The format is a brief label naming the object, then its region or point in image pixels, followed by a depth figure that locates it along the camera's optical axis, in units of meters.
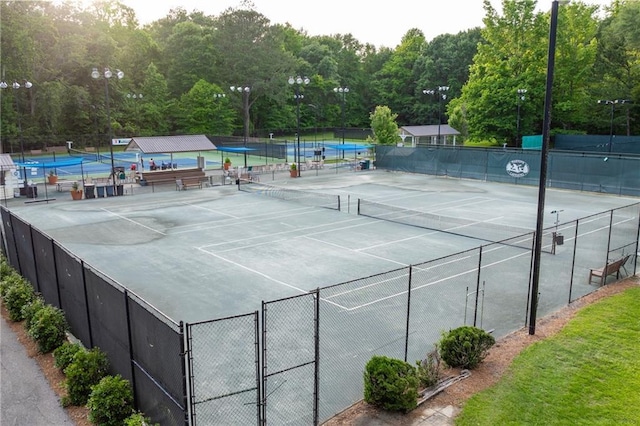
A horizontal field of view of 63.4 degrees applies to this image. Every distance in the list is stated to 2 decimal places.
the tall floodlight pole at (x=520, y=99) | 57.11
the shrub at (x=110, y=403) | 9.27
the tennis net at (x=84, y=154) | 61.87
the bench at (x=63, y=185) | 39.34
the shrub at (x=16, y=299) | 14.68
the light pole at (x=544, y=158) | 11.78
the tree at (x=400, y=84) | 105.81
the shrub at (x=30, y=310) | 13.59
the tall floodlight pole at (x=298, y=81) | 40.94
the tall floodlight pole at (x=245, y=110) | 85.14
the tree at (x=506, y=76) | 63.16
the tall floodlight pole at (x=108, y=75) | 33.33
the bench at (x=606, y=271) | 16.88
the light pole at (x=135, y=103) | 79.19
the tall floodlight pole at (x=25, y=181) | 36.87
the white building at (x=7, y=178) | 35.42
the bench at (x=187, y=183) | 39.81
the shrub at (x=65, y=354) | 11.34
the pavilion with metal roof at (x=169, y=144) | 43.22
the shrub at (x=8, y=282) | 15.45
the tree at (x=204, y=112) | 80.97
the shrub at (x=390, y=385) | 9.34
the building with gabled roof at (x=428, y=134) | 64.50
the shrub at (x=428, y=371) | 10.45
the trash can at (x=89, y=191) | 36.15
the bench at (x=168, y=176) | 42.59
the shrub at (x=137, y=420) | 8.45
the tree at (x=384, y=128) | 57.97
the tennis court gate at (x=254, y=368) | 9.36
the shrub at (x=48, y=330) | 12.55
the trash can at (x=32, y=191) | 36.16
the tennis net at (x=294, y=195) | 32.56
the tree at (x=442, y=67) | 97.75
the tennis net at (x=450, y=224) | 22.92
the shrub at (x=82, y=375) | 10.22
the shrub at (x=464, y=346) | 11.03
